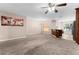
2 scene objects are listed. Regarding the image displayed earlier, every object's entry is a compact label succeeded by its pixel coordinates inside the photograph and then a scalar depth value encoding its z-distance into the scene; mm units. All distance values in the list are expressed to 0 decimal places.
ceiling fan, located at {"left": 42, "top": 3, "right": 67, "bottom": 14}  1668
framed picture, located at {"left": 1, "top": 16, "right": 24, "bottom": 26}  1806
